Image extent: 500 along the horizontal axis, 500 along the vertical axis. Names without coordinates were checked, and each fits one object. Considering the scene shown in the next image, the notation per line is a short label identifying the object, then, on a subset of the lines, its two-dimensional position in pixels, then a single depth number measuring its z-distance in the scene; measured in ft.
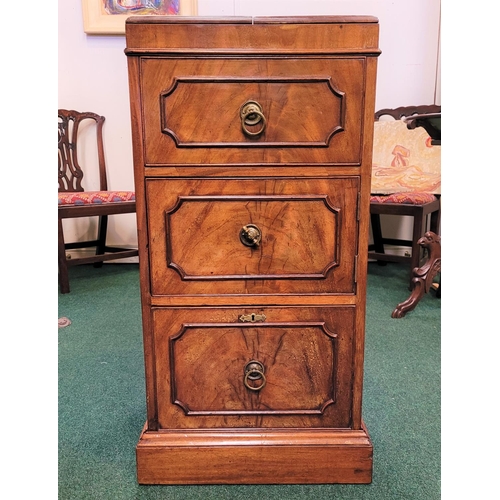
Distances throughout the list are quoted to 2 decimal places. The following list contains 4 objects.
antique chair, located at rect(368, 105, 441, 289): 7.14
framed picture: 8.75
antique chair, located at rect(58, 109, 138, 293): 7.55
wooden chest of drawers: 2.83
